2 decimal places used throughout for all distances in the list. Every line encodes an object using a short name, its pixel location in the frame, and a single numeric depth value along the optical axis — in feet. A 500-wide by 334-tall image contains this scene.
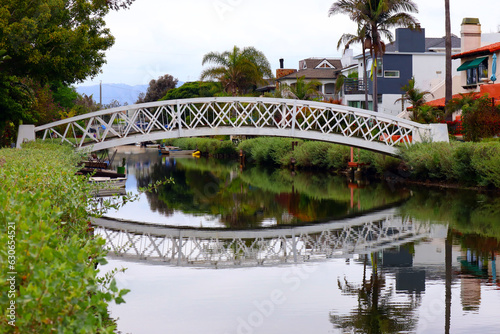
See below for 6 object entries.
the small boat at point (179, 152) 270.26
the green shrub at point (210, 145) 240.73
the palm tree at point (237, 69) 233.76
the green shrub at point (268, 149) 180.04
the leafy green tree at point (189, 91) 333.76
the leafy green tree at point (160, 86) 426.10
